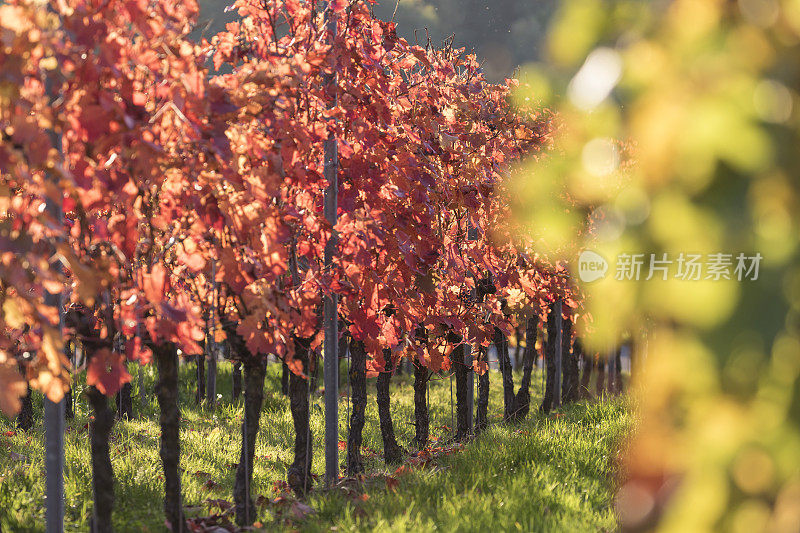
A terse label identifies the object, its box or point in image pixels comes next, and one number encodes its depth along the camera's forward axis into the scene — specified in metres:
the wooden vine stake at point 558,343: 22.17
